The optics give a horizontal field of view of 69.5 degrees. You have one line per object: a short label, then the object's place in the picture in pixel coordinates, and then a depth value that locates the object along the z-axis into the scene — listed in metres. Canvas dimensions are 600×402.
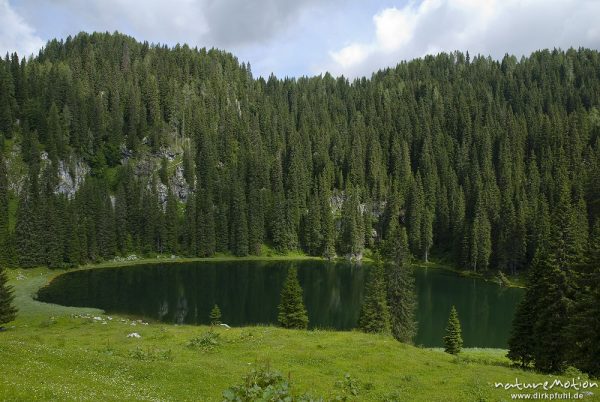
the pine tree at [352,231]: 167.00
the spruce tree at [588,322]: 34.47
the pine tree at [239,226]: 162.00
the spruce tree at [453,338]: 49.38
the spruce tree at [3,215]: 109.50
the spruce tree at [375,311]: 50.09
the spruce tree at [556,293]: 39.34
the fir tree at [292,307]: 51.81
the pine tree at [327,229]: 167.25
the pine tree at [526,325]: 42.56
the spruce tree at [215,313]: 55.62
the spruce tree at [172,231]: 156.62
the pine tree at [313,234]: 170.50
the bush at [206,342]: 35.95
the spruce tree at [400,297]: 56.09
